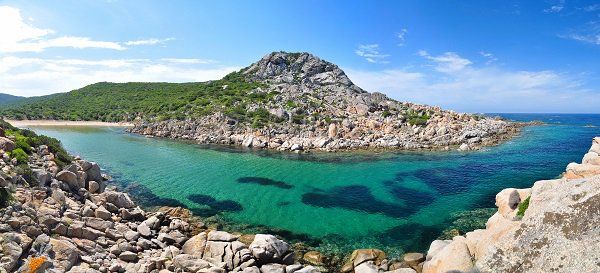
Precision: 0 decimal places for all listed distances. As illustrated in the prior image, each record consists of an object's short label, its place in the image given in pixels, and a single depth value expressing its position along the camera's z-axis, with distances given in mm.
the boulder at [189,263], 19531
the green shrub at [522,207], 20523
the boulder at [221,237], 22478
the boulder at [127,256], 20000
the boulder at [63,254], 16962
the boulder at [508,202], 24359
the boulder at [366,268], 20250
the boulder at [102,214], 24094
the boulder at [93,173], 32531
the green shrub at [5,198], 19344
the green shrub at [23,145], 30506
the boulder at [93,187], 30141
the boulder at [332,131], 79125
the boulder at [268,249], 20969
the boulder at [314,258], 22484
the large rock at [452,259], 17422
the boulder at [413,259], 22228
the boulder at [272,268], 19878
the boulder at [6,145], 27547
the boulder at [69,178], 27484
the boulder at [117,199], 28031
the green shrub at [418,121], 89119
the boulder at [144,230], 23484
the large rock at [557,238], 14148
